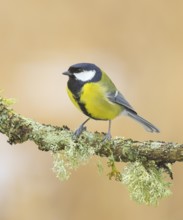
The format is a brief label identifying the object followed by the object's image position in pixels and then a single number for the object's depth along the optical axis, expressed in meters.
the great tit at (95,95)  5.15
